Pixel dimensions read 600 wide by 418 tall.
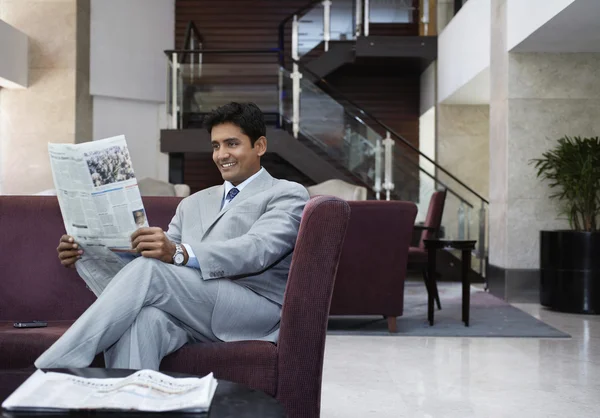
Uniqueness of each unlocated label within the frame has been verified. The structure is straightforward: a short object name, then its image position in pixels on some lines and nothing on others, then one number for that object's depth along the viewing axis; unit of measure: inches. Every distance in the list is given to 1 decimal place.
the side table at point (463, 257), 219.1
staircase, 379.2
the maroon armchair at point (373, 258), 202.5
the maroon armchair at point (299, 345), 91.4
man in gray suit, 86.2
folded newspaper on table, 59.4
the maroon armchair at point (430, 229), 260.1
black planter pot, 261.3
